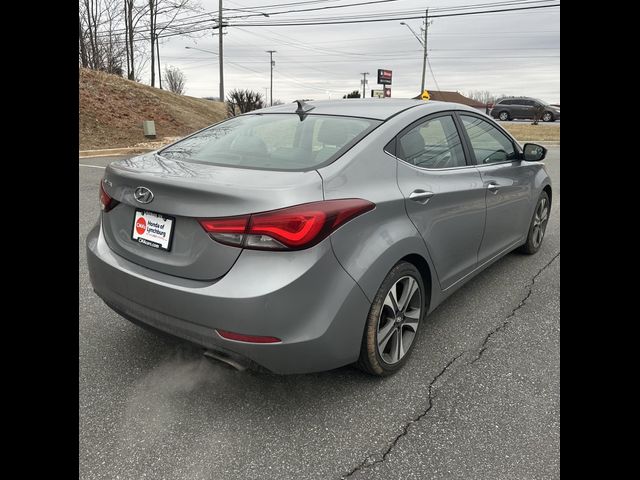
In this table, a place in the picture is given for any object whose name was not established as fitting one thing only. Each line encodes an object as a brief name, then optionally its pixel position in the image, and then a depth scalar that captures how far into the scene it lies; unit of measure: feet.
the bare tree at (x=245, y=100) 70.38
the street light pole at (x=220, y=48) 96.94
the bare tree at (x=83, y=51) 91.66
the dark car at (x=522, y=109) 112.57
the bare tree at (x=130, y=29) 111.47
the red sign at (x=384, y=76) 120.57
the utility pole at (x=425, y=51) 124.26
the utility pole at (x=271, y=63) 231.63
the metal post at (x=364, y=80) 255.19
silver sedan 6.78
